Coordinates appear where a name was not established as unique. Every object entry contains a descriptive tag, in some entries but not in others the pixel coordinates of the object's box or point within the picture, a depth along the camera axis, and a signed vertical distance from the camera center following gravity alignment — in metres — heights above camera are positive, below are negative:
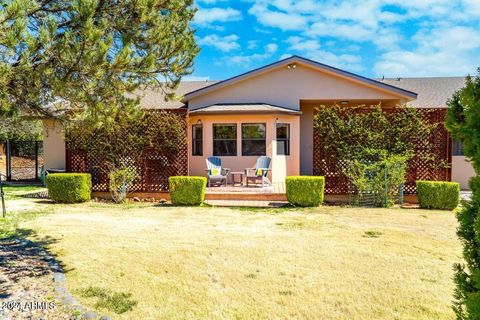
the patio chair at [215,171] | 13.35 -0.63
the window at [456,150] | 15.26 +0.21
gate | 18.65 -0.29
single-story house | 14.55 +2.22
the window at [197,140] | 15.28 +0.77
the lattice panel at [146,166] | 12.45 -0.32
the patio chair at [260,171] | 13.16 -0.62
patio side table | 13.93 -0.76
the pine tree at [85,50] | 4.14 +1.43
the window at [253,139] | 14.70 +0.76
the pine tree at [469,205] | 2.41 -0.38
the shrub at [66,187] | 11.32 -1.00
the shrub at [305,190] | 10.74 -1.10
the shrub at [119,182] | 11.73 -0.88
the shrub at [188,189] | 10.99 -1.07
